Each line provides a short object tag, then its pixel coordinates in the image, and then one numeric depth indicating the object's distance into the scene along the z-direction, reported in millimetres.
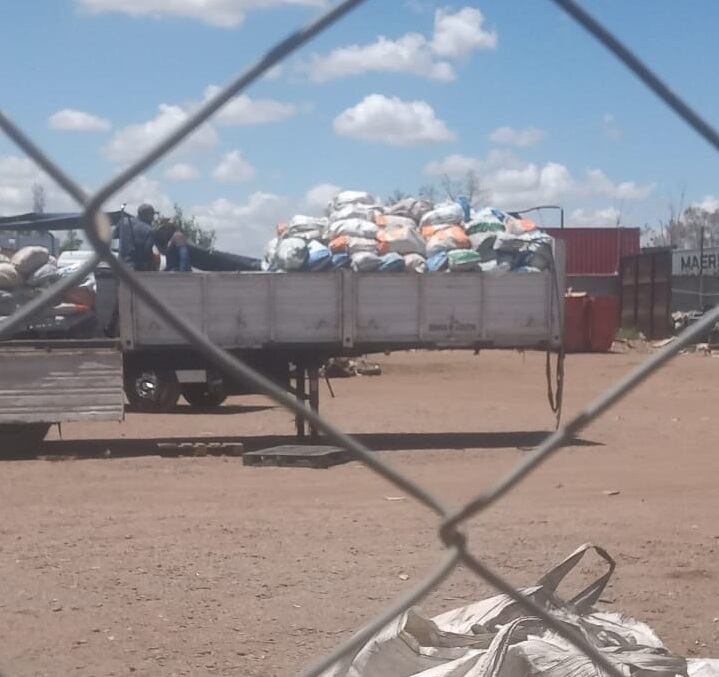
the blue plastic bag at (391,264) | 12148
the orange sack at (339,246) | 12234
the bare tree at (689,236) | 37094
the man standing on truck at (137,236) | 11656
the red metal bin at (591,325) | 29109
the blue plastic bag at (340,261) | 12148
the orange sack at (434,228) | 12570
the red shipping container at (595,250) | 41094
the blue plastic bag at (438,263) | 12289
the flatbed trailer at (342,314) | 11938
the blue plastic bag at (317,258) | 12105
